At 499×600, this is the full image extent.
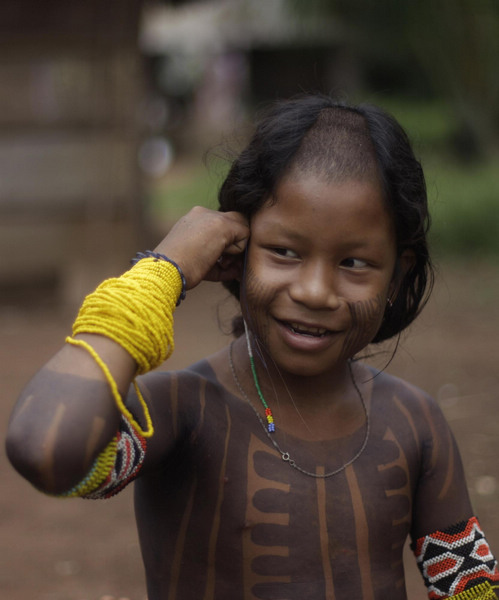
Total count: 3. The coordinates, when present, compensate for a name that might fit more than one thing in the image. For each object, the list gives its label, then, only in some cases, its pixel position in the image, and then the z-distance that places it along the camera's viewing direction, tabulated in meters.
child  1.89
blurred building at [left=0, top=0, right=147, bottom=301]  9.20
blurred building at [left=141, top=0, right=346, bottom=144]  23.25
